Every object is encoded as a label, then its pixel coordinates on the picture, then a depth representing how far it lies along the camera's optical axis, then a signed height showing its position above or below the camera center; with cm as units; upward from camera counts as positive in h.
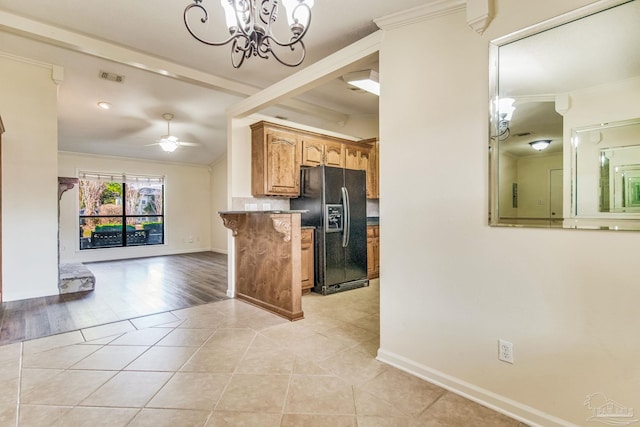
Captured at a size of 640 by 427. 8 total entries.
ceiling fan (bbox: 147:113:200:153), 520 +119
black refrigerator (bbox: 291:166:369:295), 426 -13
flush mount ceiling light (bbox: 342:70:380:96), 317 +141
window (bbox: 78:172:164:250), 707 +9
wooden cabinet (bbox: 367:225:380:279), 504 -62
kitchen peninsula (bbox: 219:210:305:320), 324 -52
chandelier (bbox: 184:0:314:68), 169 +109
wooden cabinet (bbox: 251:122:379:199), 424 +86
